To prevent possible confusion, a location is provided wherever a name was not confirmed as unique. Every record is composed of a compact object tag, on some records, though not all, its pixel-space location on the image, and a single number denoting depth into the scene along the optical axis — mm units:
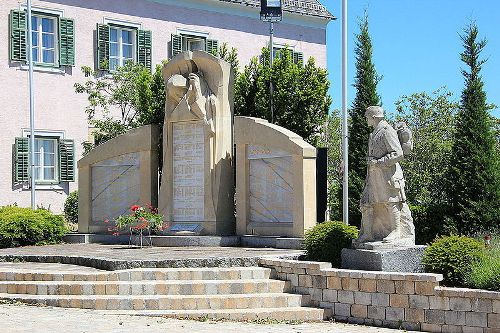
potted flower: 20297
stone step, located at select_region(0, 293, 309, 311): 15078
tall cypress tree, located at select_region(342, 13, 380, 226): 25219
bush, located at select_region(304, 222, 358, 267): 16625
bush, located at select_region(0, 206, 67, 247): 22438
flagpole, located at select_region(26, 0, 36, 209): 28828
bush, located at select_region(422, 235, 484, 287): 14328
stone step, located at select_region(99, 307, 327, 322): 14656
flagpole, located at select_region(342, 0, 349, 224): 21375
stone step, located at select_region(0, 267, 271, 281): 15938
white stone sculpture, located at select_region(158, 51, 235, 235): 21500
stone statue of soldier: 15750
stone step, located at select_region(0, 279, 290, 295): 15547
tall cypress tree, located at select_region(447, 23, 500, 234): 21969
